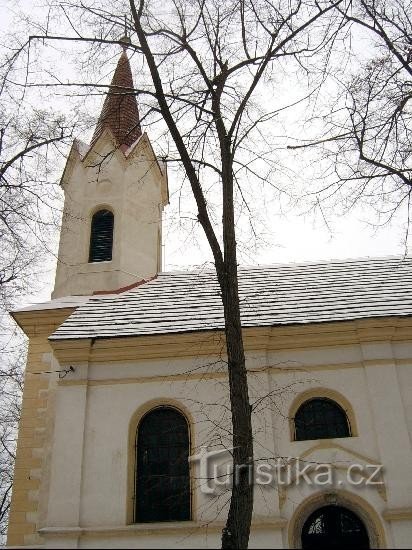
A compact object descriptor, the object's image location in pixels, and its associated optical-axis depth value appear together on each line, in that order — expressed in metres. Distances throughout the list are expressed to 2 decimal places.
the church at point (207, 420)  10.42
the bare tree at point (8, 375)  10.05
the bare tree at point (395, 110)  8.94
